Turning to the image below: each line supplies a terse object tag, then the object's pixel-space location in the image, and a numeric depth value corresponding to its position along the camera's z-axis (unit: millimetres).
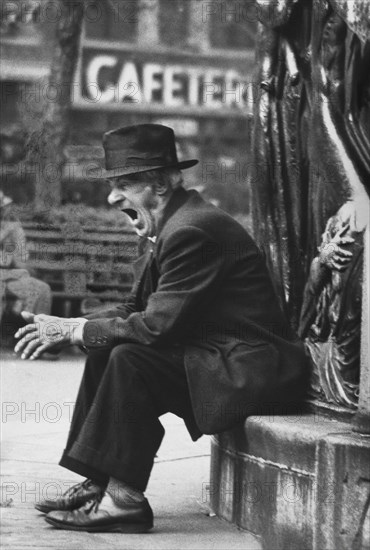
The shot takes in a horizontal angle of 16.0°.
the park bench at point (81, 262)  13484
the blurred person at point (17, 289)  12922
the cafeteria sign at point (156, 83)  28453
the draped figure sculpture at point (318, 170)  4957
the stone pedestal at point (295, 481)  4242
